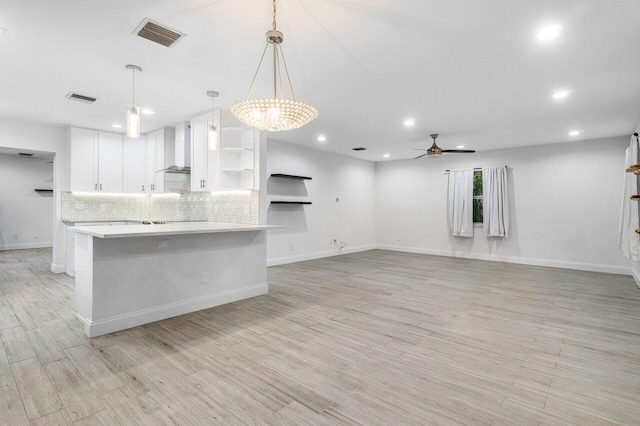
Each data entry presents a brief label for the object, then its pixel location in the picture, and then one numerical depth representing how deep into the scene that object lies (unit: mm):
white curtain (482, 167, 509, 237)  7266
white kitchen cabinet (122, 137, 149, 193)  6234
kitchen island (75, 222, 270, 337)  3061
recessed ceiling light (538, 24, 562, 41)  2465
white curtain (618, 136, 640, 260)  4488
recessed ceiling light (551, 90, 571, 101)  3796
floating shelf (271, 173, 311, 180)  6594
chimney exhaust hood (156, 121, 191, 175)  5324
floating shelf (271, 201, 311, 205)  6712
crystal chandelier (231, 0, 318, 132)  2441
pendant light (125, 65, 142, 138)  2941
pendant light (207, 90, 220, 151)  3787
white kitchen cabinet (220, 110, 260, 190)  4574
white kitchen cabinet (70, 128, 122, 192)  5699
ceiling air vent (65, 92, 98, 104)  4074
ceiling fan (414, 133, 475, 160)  6066
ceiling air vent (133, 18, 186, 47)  2467
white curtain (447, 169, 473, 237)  7812
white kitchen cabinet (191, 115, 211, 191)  4922
